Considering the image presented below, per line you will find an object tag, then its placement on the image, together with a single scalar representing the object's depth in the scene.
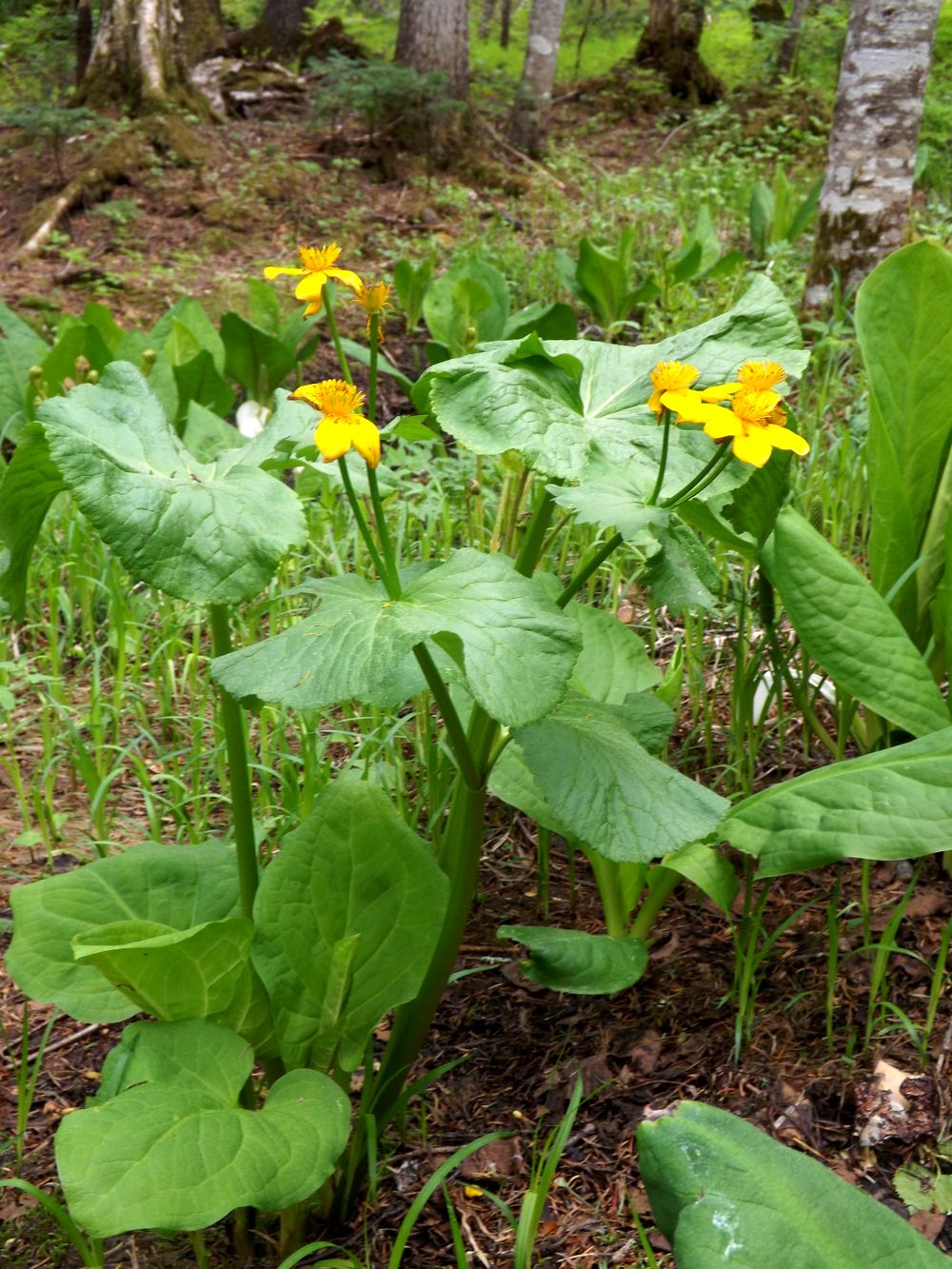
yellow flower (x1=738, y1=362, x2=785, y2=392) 1.04
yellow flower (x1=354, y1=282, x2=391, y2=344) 1.07
